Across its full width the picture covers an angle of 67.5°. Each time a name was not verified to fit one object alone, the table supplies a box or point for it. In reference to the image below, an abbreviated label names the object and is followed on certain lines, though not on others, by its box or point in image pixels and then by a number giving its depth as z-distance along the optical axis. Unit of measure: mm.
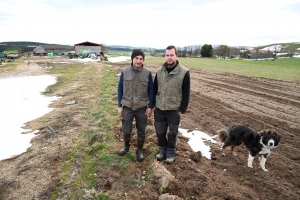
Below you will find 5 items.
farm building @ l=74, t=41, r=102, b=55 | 59125
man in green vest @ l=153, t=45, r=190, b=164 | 3910
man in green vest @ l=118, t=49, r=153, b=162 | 4141
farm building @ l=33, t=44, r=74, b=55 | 86562
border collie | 4309
